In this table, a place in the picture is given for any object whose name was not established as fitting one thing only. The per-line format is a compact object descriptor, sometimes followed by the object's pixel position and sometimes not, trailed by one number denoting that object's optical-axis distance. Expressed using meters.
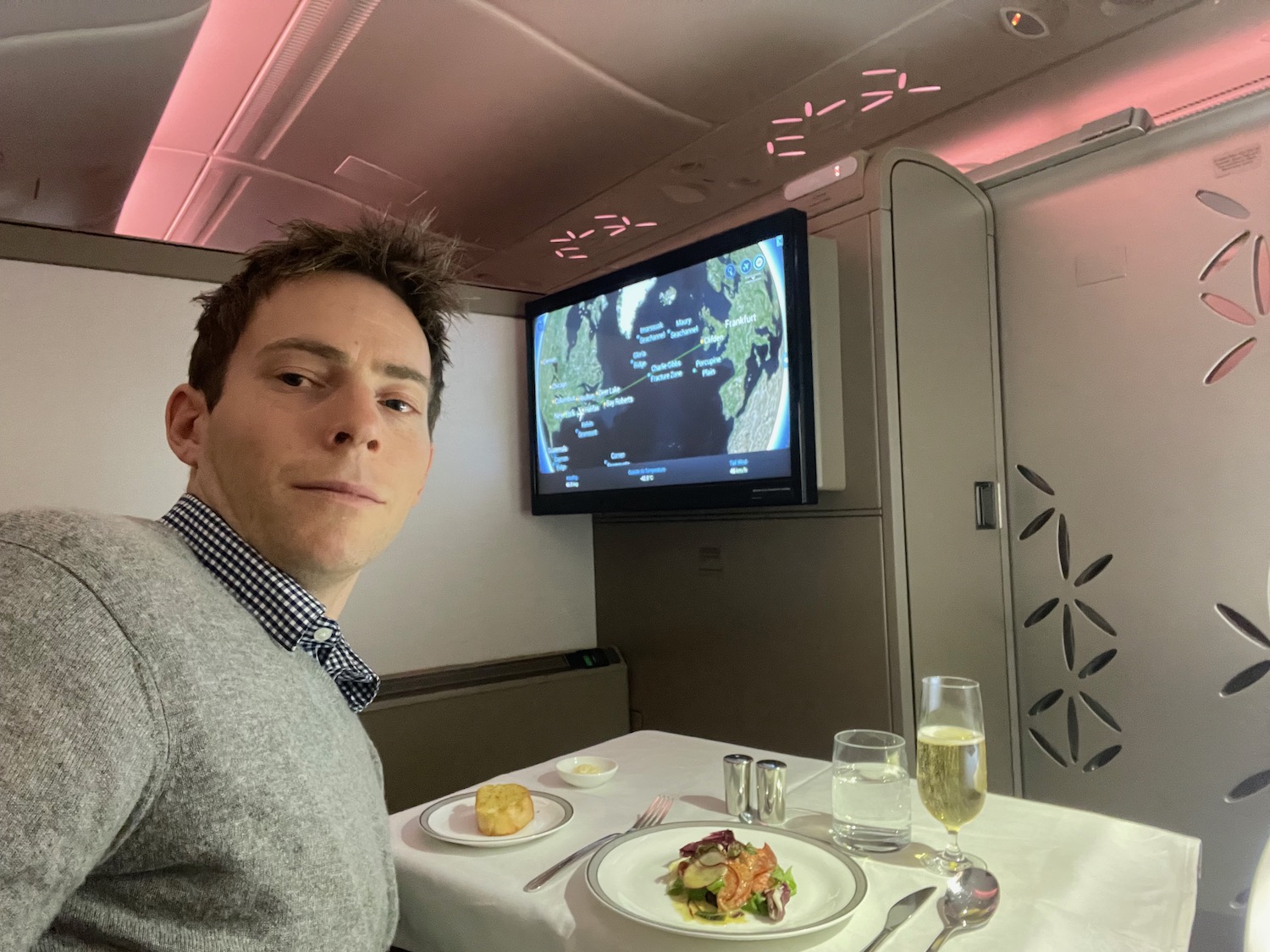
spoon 0.81
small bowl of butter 1.29
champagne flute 0.92
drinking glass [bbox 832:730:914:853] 1.02
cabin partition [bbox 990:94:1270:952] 1.79
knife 0.79
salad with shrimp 0.83
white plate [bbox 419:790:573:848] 1.05
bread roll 1.07
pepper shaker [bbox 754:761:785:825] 1.11
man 0.54
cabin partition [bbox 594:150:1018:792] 1.96
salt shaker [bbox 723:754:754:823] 1.14
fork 0.94
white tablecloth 0.80
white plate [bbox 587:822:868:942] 0.80
